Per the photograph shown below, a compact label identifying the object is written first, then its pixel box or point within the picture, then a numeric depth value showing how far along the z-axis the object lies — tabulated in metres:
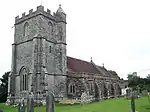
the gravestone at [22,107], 10.71
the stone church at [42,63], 20.76
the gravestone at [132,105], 7.65
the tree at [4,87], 28.87
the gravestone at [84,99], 18.13
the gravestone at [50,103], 6.45
